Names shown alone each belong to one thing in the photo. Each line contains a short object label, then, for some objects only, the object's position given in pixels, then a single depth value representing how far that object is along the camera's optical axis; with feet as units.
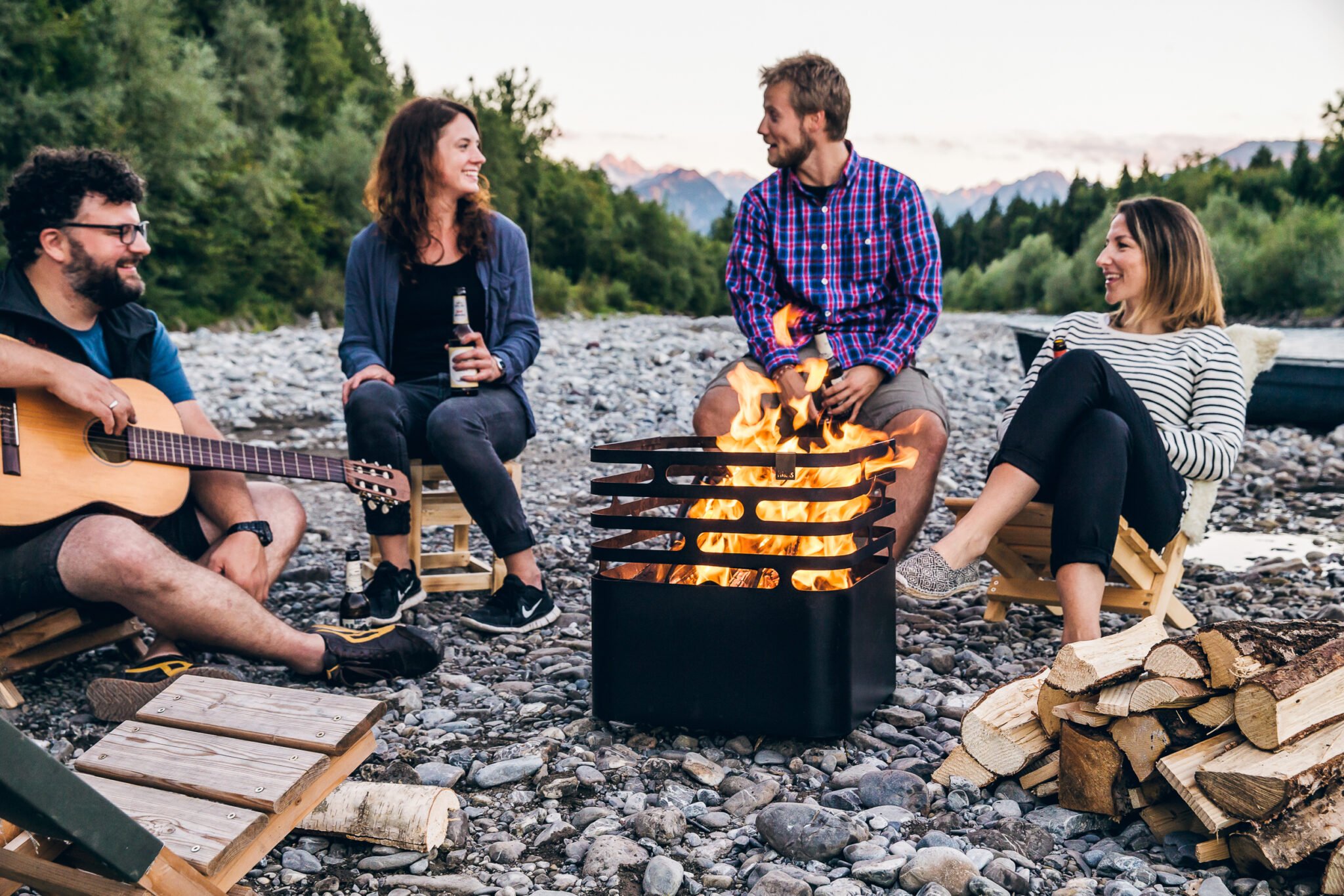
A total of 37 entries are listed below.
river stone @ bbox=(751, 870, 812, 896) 7.64
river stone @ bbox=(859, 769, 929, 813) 9.13
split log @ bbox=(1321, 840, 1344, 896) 7.38
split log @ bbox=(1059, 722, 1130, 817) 8.70
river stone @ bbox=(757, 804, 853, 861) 8.29
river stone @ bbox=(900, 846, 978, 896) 7.73
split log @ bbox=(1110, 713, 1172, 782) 8.48
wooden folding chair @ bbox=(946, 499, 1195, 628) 13.17
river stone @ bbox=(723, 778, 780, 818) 9.09
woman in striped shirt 11.79
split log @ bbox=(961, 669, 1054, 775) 9.29
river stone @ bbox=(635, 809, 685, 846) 8.66
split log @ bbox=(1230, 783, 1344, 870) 7.54
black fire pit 10.01
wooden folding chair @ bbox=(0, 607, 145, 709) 11.62
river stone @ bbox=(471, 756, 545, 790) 9.76
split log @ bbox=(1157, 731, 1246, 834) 7.79
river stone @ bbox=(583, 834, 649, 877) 8.16
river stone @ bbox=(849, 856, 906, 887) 7.90
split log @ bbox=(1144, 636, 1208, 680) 8.40
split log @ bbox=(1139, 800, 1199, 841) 8.43
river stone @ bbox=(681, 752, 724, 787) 9.65
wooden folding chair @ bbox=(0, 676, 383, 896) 5.96
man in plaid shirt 14.51
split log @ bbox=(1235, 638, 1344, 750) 7.80
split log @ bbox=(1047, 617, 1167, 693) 8.71
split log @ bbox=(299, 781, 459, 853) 8.53
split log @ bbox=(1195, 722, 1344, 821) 7.50
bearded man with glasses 11.10
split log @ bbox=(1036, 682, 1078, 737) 9.20
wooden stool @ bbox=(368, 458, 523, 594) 15.38
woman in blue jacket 14.39
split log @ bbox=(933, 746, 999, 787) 9.43
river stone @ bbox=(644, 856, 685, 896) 7.84
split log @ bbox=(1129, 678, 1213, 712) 8.38
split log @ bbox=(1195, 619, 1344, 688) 8.20
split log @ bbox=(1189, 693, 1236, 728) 8.27
